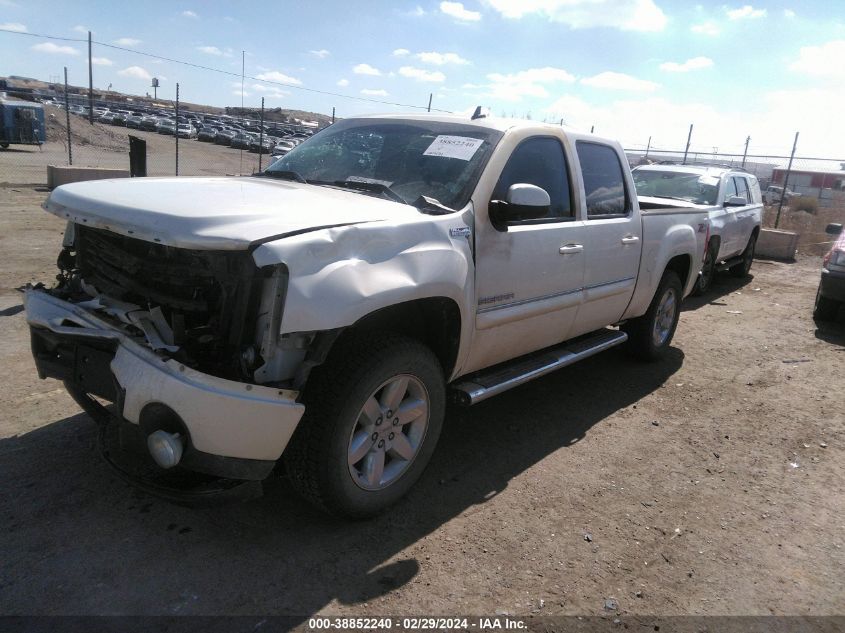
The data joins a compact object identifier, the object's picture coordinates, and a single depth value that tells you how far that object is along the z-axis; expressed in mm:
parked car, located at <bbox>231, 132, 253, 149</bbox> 38781
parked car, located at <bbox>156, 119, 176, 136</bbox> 46744
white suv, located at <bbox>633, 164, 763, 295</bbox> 9141
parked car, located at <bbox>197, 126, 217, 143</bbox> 44062
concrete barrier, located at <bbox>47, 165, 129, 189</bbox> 13227
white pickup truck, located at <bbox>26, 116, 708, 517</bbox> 2471
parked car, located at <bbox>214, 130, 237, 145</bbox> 41100
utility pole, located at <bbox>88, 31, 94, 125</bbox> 34916
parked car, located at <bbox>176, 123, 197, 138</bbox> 46344
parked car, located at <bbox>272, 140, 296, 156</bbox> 29453
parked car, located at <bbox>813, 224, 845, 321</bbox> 7449
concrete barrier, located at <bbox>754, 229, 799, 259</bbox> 13570
